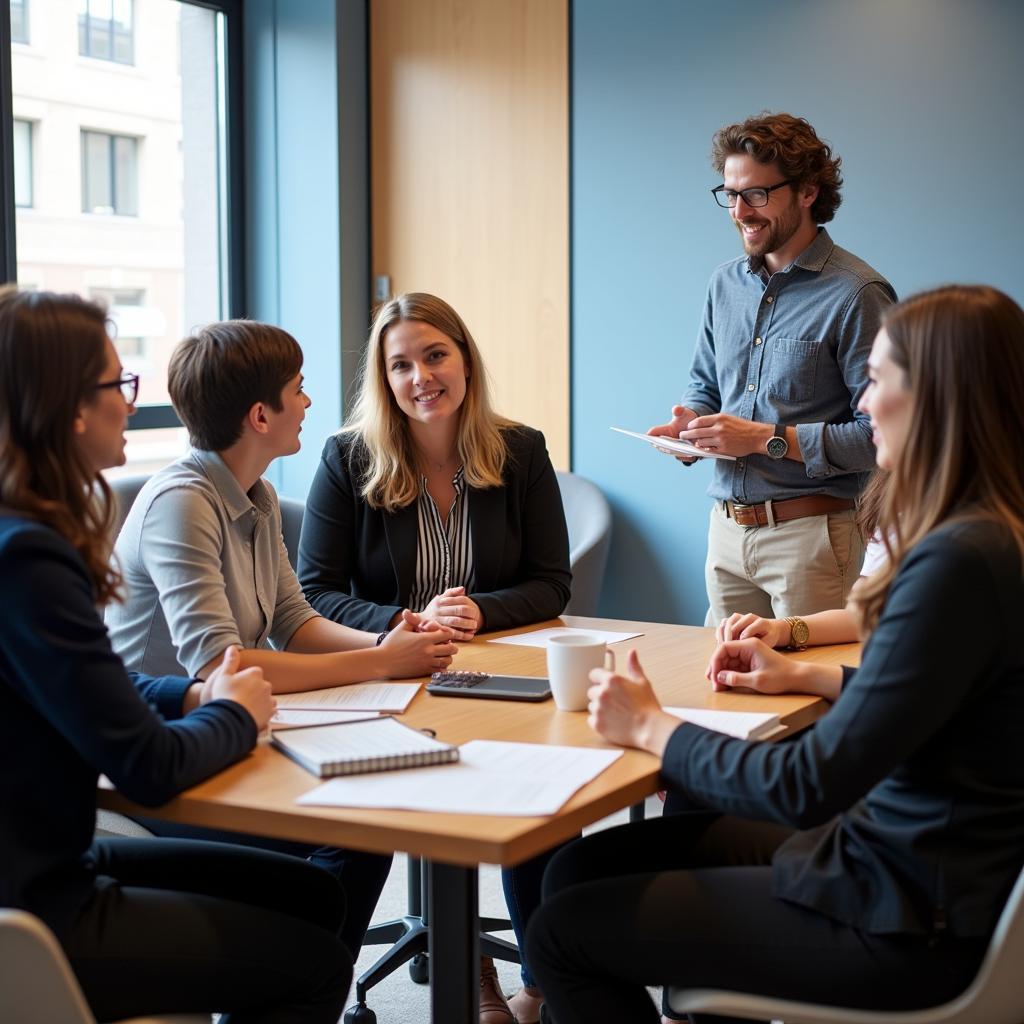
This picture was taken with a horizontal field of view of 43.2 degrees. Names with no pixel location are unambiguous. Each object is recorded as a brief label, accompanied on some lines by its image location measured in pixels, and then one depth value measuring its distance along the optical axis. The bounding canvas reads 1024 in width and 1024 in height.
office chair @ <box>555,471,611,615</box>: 3.94
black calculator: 1.87
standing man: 2.90
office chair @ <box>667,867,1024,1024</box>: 1.32
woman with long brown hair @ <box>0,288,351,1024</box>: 1.36
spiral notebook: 1.50
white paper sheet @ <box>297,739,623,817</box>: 1.38
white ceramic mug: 1.78
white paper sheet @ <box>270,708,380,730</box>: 1.72
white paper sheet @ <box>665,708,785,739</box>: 1.70
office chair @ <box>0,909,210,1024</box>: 1.18
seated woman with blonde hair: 2.57
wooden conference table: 1.31
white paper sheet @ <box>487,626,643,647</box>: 2.31
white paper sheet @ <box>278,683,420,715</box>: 1.83
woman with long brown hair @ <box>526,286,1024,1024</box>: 1.33
